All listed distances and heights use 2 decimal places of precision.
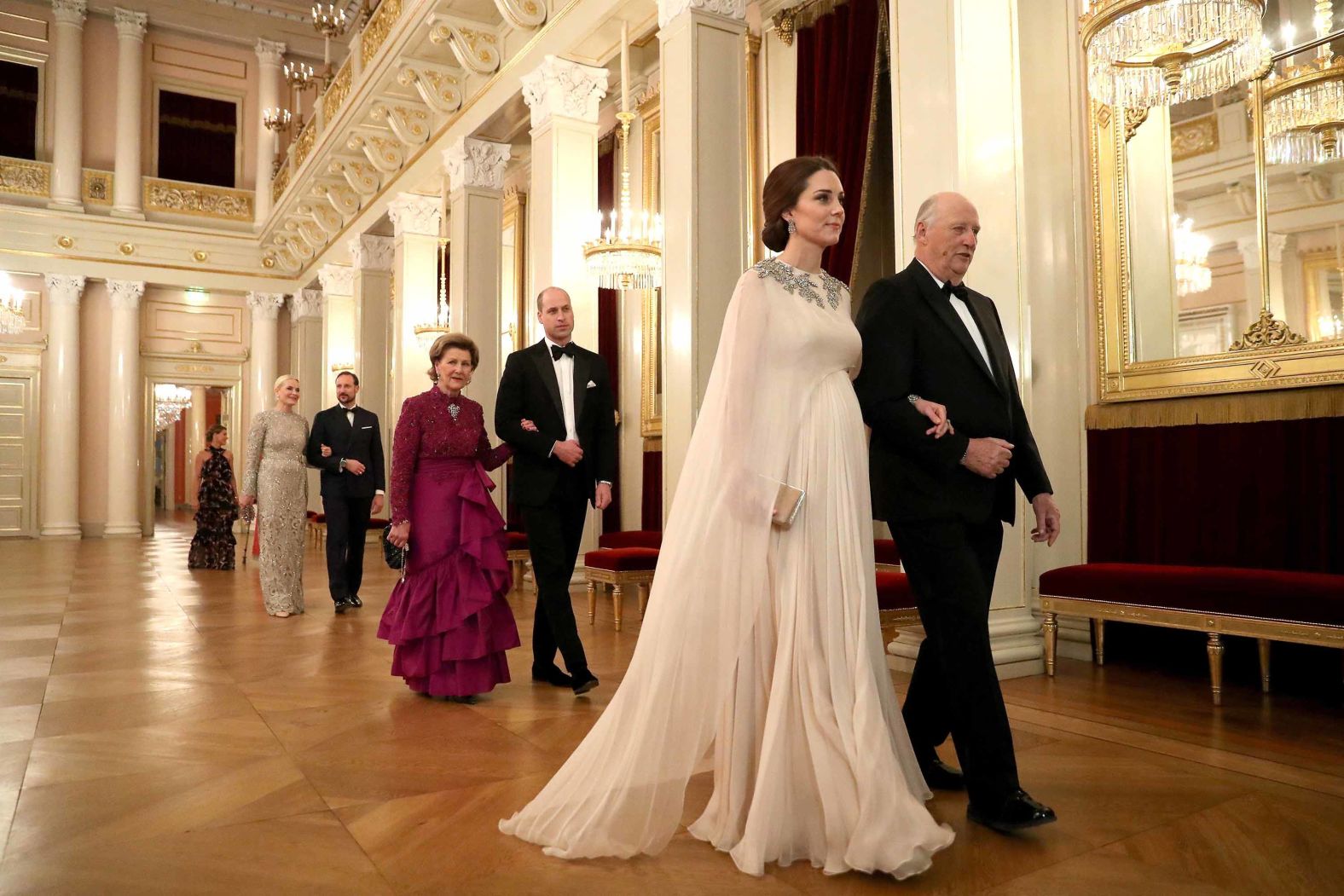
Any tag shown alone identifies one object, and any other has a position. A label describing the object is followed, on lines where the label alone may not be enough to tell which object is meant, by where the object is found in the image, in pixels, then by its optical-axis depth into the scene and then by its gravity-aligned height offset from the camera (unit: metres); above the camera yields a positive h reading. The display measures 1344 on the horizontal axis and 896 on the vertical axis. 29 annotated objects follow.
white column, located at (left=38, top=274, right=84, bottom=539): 15.72 +1.03
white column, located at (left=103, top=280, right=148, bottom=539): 16.12 +1.03
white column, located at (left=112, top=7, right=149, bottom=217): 16.22 +6.00
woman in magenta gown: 3.83 -0.29
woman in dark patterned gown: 9.70 -0.33
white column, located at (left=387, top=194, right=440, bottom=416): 10.59 +2.18
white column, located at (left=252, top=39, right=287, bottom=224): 17.44 +6.76
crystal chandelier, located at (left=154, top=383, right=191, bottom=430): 20.84 +1.68
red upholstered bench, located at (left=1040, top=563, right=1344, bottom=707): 3.37 -0.48
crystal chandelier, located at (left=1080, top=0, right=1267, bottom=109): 3.60 +1.61
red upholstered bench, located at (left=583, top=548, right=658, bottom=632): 5.67 -0.53
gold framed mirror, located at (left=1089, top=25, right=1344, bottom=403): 3.97 +0.97
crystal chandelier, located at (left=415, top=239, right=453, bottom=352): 10.07 +1.52
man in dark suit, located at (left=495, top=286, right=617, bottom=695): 3.90 +0.09
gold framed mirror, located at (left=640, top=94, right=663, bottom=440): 8.97 +1.45
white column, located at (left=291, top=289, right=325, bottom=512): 16.47 +2.24
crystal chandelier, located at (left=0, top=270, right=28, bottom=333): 13.31 +2.38
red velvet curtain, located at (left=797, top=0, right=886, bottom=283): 6.49 +2.57
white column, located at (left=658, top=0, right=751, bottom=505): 5.73 +1.66
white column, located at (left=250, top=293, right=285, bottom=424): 17.66 +2.38
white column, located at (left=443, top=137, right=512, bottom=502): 9.02 +2.18
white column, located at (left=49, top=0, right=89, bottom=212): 15.73 +6.06
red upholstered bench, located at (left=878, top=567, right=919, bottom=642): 4.11 -0.54
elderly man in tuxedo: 2.27 +0.00
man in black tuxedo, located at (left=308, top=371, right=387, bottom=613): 6.93 +0.04
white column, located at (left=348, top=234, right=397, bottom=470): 12.98 +2.16
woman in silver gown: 6.48 -0.07
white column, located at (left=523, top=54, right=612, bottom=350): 7.48 +2.33
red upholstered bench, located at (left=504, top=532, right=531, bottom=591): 7.24 -0.53
